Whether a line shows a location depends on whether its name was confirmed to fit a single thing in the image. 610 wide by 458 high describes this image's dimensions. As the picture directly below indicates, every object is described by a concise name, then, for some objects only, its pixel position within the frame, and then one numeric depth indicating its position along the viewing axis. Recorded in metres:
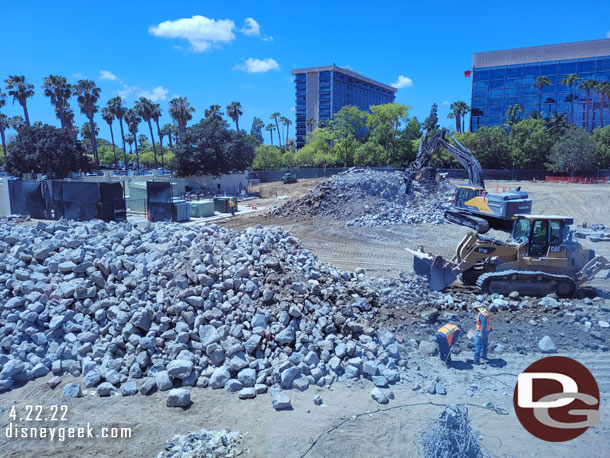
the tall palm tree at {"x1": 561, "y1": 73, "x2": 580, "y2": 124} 61.31
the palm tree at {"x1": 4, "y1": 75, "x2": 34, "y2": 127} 48.97
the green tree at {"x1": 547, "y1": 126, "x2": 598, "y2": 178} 44.44
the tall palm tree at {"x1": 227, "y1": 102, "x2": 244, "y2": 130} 66.81
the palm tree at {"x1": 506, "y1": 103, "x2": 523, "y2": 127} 61.16
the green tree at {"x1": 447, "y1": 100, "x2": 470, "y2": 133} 69.94
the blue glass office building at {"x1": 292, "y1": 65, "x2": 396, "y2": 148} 117.94
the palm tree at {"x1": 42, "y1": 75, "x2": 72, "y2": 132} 49.62
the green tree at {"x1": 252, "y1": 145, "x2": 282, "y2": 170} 60.97
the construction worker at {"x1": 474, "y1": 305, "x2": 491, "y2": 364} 7.54
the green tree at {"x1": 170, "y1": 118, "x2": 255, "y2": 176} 37.53
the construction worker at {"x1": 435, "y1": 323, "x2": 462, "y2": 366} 7.59
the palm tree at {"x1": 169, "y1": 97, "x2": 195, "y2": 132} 55.97
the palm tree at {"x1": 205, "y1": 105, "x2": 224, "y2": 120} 58.69
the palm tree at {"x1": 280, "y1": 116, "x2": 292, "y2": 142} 105.69
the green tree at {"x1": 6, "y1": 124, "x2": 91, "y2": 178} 38.12
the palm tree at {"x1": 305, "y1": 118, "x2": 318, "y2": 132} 94.44
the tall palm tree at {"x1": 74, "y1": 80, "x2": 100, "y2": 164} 52.56
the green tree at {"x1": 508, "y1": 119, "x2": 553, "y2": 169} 49.47
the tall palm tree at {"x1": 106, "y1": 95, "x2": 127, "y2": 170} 57.09
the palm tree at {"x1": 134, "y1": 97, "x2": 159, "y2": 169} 57.09
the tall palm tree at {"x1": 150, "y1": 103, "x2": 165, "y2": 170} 58.06
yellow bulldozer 10.90
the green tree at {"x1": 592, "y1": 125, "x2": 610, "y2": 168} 45.44
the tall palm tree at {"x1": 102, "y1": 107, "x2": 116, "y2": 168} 58.24
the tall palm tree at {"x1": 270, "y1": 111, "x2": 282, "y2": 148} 105.00
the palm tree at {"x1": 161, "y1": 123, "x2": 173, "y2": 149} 85.22
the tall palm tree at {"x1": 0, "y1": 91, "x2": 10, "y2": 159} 53.91
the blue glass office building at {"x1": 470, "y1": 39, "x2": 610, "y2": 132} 70.19
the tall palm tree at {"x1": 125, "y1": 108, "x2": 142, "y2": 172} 58.84
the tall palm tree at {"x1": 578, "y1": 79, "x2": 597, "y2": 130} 56.94
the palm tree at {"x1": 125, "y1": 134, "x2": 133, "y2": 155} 91.12
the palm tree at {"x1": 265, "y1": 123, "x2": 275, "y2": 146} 107.31
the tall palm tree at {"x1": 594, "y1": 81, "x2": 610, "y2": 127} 52.84
